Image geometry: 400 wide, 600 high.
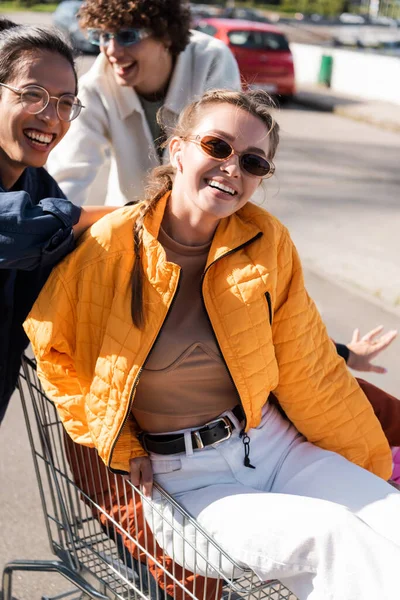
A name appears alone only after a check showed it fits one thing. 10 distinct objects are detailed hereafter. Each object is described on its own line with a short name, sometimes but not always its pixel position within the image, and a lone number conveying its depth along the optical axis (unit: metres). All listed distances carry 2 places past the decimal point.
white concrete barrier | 18.80
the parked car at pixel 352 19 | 43.00
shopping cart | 2.34
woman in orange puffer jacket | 2.38
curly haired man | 3.43
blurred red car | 17.02
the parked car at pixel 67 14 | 20.27
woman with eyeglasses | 2.28
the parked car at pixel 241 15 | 29.10
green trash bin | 20.81
